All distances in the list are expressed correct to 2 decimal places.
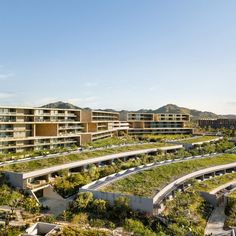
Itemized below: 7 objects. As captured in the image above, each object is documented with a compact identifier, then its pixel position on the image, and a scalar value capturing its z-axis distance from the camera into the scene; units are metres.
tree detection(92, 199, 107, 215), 27.62
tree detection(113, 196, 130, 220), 26.89
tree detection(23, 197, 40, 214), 28.95
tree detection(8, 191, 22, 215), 28.60
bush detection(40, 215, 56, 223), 26.07
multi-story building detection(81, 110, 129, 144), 65.25
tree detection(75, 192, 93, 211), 28.08
